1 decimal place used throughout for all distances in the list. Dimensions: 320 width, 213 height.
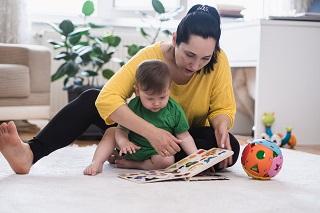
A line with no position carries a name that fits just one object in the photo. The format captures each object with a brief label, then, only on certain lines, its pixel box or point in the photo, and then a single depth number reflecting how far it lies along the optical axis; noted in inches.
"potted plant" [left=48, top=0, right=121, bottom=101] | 142.2
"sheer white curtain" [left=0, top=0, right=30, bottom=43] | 162.7
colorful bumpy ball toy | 71.9
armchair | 134.4
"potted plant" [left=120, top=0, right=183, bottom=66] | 150.5
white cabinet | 137.4
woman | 71.1
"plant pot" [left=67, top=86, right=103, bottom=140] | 134.7
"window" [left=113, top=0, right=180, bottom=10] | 185.9
